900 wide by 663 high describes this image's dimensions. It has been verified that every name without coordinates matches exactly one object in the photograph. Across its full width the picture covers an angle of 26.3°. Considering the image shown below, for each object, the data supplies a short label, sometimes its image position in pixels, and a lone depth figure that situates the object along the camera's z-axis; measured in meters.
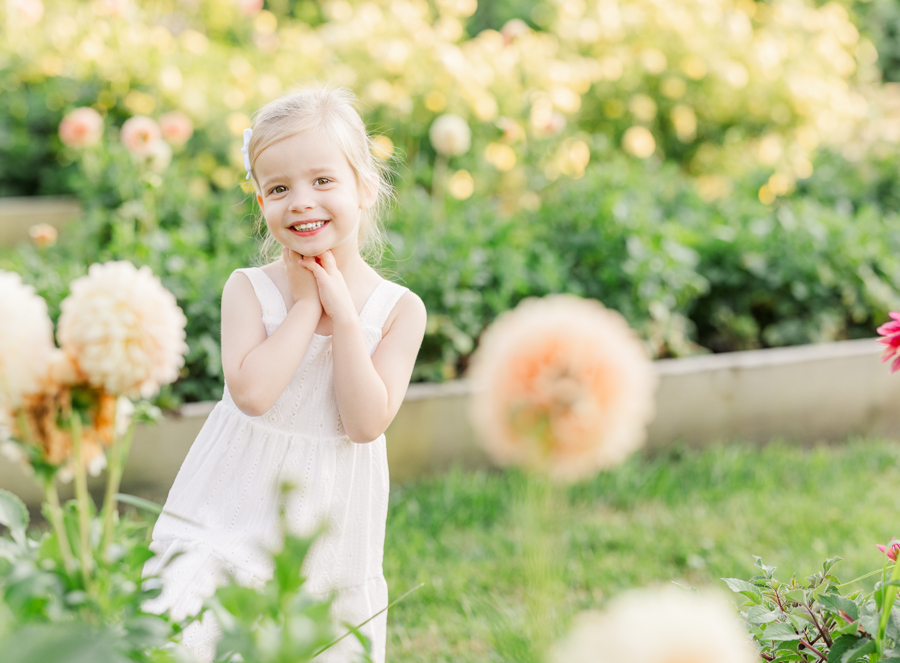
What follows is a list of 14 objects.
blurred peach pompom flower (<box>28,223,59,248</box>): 3.23
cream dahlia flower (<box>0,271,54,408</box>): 1.50
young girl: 2.06
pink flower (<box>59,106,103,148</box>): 3.72
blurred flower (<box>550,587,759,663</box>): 1.16
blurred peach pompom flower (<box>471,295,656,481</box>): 1.45
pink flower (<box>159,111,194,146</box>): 3.58
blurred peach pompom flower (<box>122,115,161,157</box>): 3.13
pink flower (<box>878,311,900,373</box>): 1.84
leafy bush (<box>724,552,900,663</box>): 1.78
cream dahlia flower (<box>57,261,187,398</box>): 1.56
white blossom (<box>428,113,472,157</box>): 3.64
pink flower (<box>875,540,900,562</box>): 1.86
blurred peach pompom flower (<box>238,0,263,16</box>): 6.21
